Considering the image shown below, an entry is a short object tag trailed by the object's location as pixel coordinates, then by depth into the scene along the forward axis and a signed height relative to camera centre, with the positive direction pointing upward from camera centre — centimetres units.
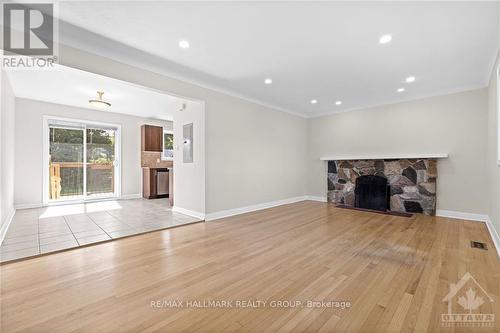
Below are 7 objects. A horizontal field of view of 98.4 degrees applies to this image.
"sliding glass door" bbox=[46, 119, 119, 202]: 553 +13
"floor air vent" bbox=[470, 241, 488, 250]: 270 -102
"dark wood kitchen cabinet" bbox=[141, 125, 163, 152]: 681 +89
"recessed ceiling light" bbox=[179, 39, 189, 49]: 266 +154
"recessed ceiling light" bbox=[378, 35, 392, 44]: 250 +150
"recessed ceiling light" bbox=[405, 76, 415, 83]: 368 +150
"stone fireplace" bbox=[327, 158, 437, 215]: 448 -40
